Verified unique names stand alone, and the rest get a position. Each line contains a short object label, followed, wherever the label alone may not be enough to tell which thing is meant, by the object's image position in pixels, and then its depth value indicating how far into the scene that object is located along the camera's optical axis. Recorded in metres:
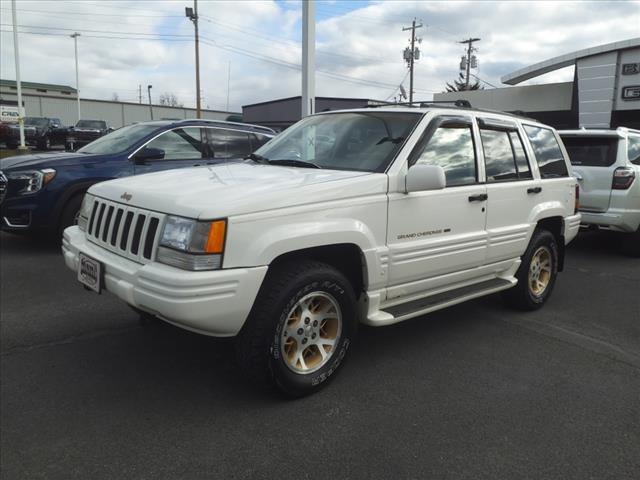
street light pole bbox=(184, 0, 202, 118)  35.50
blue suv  6.26
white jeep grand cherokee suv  2.75
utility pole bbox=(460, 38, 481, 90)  51.31
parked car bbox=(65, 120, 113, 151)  26.97
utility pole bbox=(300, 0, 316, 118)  8.76
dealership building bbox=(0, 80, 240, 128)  52.97
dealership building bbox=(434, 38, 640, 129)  19.95
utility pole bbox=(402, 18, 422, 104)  45.67
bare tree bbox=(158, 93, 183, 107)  95.56
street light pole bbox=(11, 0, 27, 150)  20.58
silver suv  7.15
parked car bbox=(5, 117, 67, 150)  26.20
